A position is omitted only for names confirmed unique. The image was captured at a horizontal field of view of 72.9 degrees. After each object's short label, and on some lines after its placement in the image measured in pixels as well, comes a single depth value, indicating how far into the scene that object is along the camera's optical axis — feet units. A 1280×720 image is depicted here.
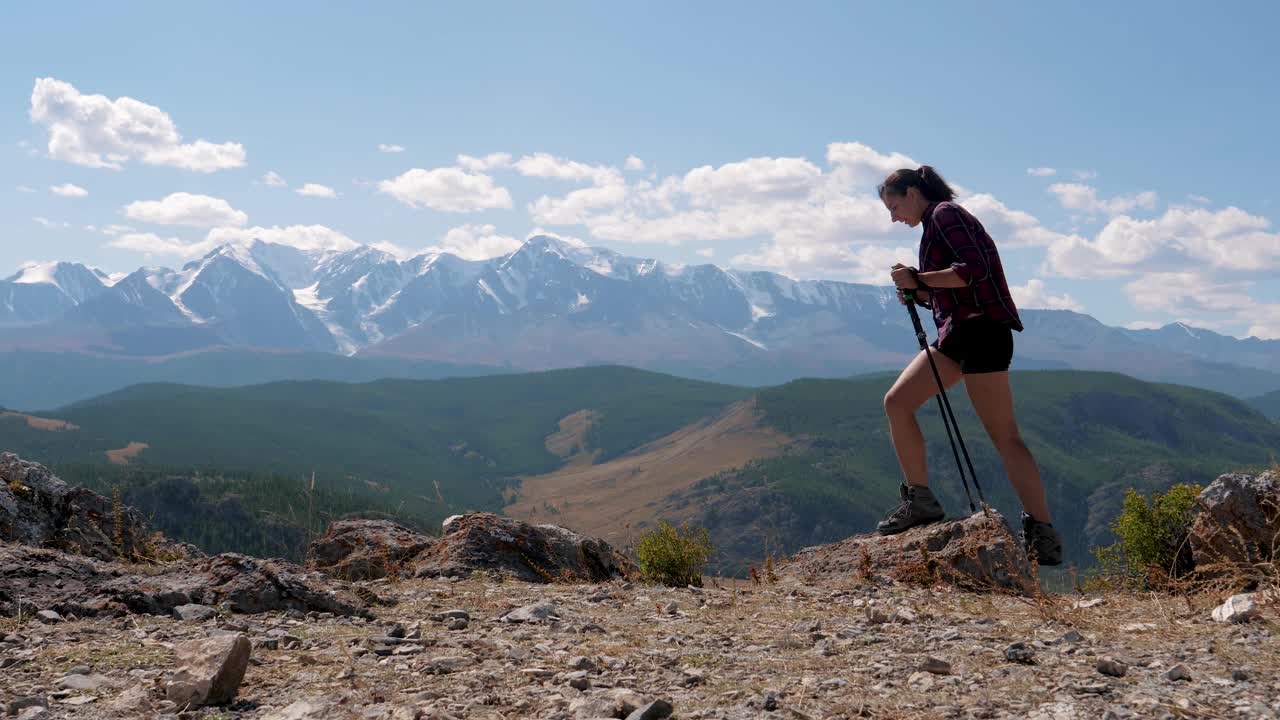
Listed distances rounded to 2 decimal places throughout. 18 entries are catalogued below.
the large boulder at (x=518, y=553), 31.68
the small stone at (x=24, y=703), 13.46
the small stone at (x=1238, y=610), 18.26
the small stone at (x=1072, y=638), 17.21
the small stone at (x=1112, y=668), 14.69
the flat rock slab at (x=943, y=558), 27.53
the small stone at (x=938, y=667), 15.24
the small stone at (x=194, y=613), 19.84
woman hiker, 23.94
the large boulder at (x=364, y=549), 32.68
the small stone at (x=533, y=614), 21.63
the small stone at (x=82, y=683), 14.58
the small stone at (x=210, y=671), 14.06
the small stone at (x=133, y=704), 13.58
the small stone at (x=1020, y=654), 15.80
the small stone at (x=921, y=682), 14.34
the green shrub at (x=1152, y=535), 27.48
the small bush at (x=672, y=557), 31.94
